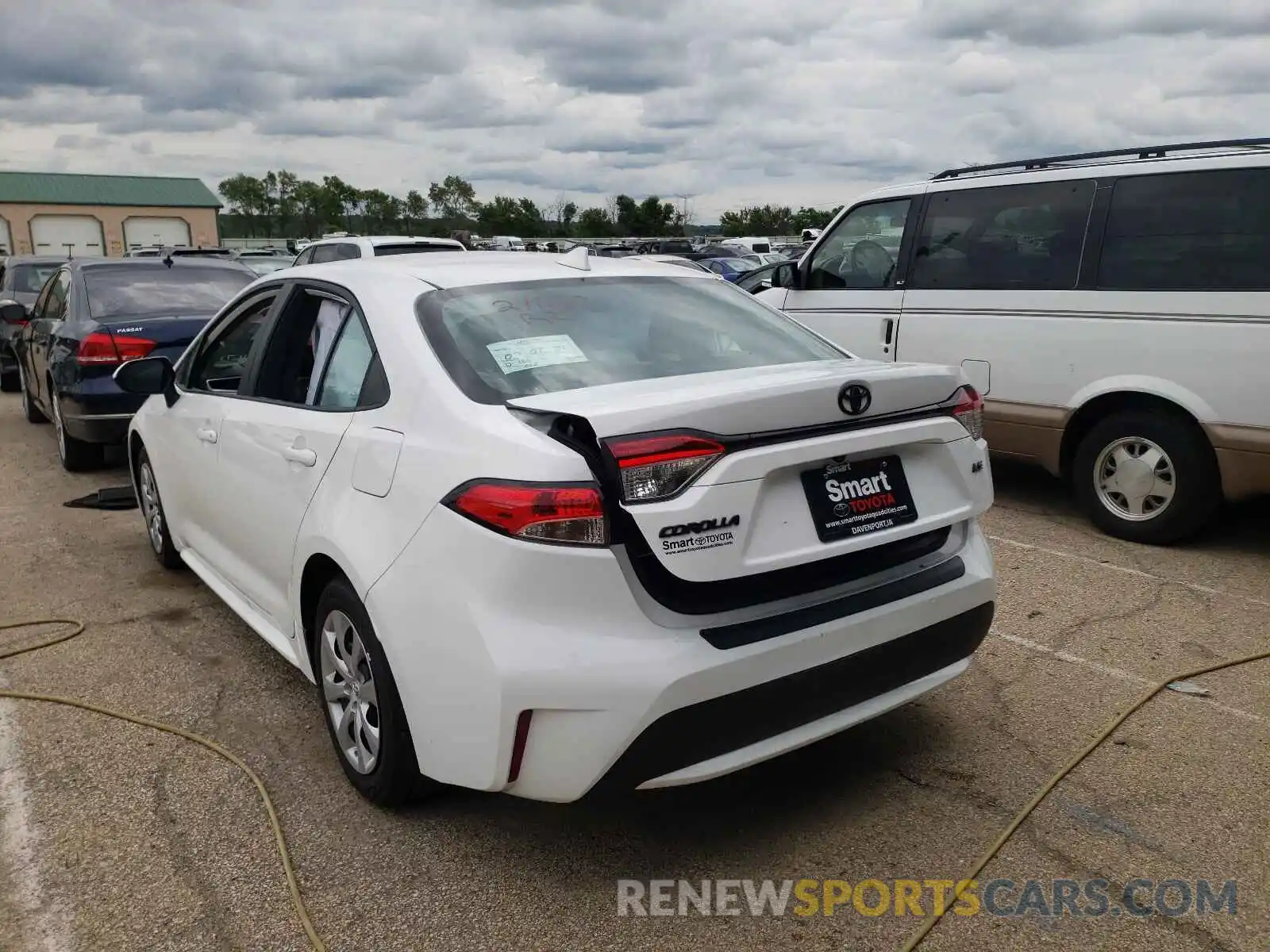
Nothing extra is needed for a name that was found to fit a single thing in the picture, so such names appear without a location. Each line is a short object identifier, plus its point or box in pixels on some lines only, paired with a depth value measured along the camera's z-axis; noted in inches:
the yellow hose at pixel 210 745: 100.3
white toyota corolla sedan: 93.4
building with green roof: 2655.0
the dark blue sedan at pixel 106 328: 286.2
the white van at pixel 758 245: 1372.9
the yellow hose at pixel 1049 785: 97.0
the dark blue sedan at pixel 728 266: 856.3
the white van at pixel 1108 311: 201.3
